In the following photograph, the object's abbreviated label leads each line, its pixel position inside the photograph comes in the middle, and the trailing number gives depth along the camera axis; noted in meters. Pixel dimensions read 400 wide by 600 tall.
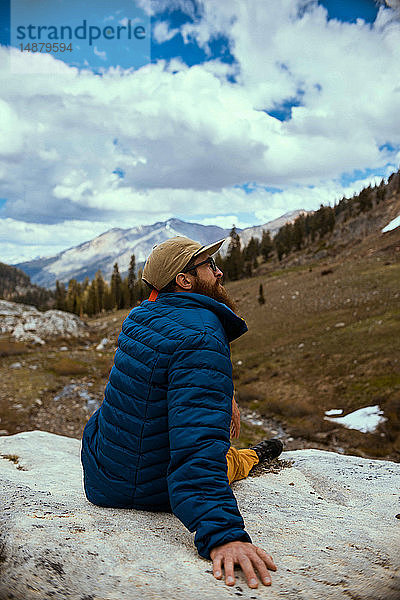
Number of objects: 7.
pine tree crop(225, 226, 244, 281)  97.69
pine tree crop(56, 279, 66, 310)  109.00
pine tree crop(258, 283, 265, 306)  49.38
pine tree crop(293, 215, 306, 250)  113.38
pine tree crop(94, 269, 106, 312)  106.81
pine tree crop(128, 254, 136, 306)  89.92
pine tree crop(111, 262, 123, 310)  106.94
